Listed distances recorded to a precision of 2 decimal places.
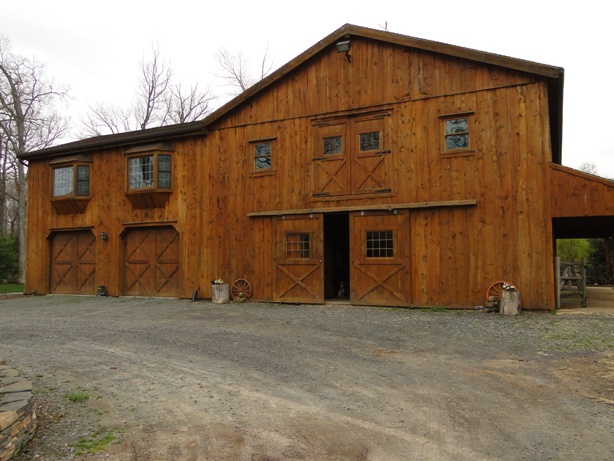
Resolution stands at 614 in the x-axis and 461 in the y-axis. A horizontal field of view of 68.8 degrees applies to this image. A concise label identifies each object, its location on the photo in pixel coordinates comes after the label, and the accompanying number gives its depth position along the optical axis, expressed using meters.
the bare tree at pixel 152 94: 32.75
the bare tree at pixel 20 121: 26.84
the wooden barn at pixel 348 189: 10.94
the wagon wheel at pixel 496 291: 10.74
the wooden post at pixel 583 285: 11.97
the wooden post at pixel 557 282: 10.99
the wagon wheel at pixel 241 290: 13.61
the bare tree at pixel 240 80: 31.98
